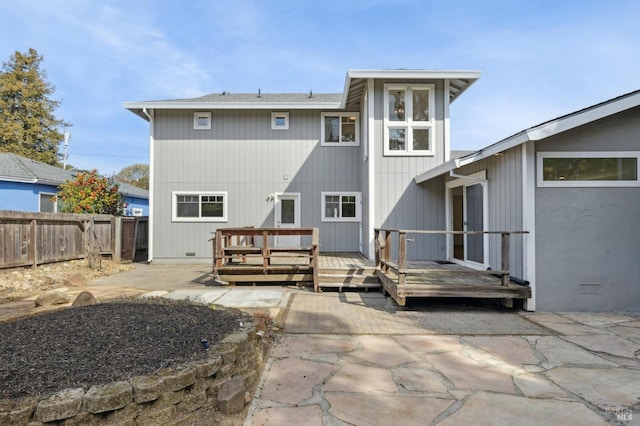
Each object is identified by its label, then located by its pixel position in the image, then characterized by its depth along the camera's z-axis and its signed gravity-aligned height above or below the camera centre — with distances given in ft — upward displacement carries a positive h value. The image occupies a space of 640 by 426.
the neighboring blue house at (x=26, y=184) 40.90 +4.20
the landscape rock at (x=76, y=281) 24.71 -4.62
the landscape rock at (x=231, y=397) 8.23 -4.38
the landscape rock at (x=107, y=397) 6.91 -3.72
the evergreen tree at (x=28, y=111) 76.33 +24.80
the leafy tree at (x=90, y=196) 36.04 +2.39
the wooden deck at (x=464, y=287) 17.46 -3.59
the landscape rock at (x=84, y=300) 14.94 -3.64
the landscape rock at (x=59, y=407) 6.61 -3.70
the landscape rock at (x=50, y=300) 17.53 -4.26
